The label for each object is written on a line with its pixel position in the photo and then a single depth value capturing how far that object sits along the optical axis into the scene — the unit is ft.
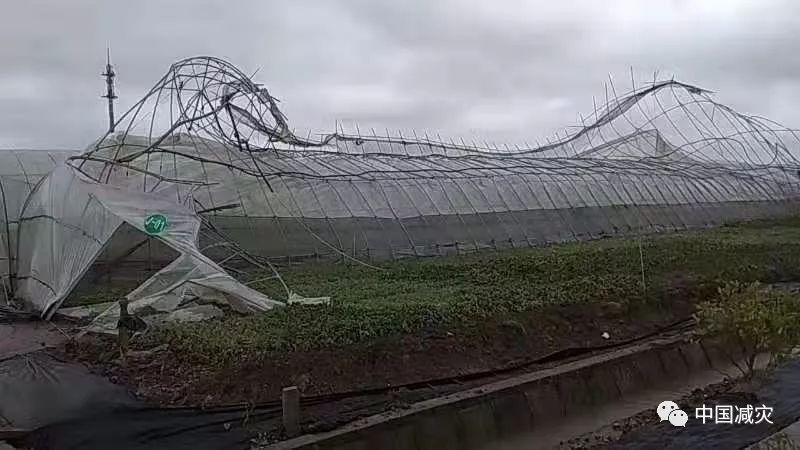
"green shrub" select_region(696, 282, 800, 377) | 23.81
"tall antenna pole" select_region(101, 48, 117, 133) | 97.71
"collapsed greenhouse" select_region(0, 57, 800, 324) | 40.52
